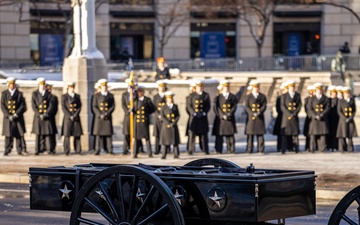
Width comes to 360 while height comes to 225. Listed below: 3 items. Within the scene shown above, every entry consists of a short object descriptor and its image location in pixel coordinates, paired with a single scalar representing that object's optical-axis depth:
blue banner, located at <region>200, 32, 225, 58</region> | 60.72
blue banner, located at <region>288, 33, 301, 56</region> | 62.03
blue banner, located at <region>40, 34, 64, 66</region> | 56.28
